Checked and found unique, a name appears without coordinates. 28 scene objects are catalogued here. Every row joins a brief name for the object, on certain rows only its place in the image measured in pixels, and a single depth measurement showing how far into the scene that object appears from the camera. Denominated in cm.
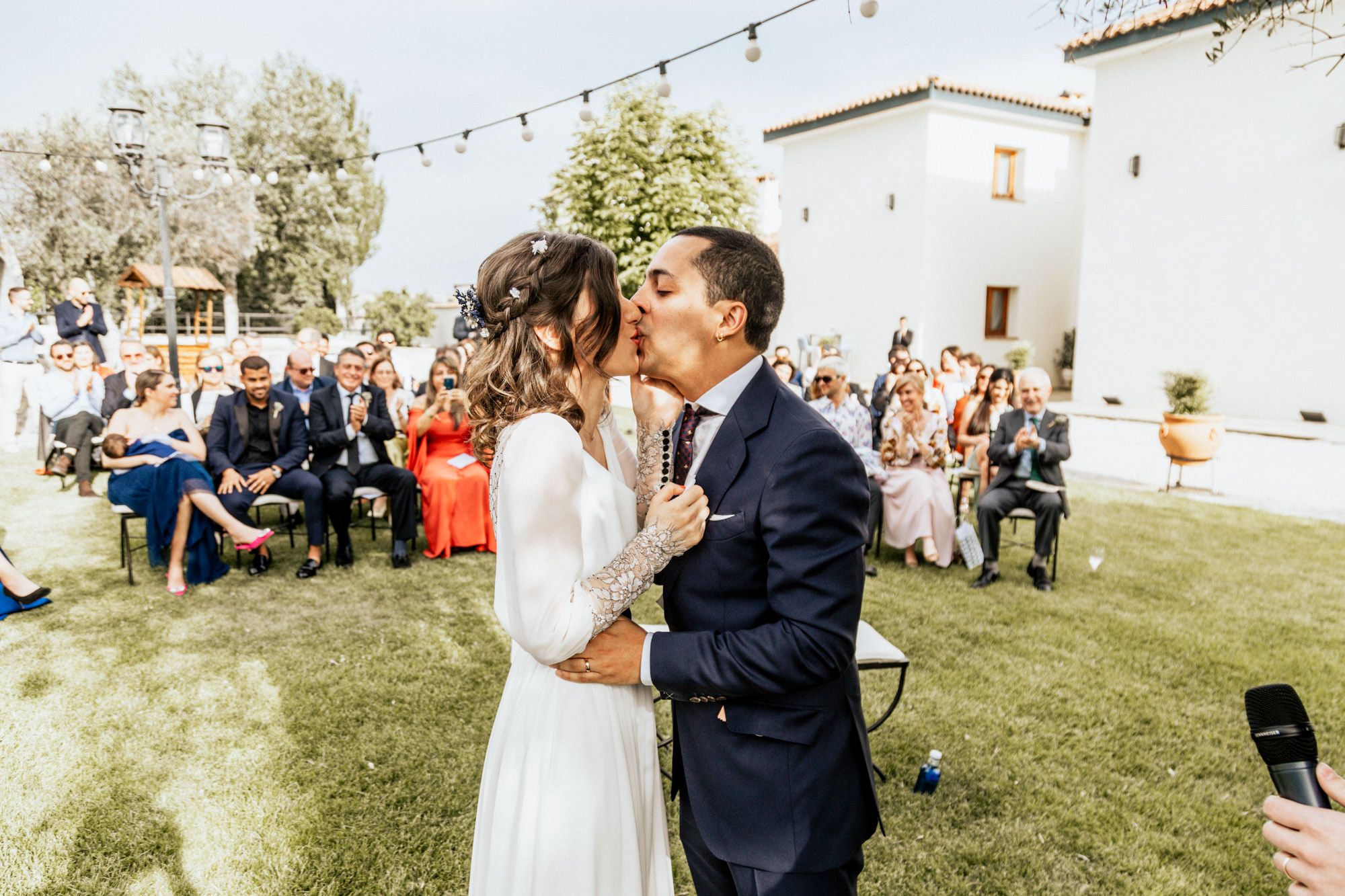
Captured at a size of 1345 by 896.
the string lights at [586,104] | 558
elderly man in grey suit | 695
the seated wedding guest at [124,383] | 941
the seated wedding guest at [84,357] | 1055
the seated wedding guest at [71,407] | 995
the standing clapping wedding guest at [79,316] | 1197
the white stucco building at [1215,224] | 1591
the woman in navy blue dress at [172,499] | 659
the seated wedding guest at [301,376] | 781
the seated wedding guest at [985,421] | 848
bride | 162
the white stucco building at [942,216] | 2197
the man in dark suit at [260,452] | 703
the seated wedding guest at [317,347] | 985
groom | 158
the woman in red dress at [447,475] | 754
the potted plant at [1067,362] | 2383
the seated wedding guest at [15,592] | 582
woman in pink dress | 743
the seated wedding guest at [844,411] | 757
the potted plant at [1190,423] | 1049
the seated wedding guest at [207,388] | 905
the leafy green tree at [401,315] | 3856
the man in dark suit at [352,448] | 731
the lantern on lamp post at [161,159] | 952
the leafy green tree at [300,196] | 3362
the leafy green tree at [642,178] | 2541
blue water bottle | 370
